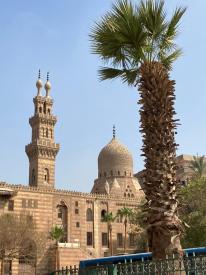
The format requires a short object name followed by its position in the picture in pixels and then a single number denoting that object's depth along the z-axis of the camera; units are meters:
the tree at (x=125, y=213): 51.16
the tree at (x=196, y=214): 29.91
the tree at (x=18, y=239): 37.91
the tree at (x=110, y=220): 51.62
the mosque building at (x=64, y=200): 47.16
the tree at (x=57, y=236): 45.69
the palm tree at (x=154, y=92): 9.39
